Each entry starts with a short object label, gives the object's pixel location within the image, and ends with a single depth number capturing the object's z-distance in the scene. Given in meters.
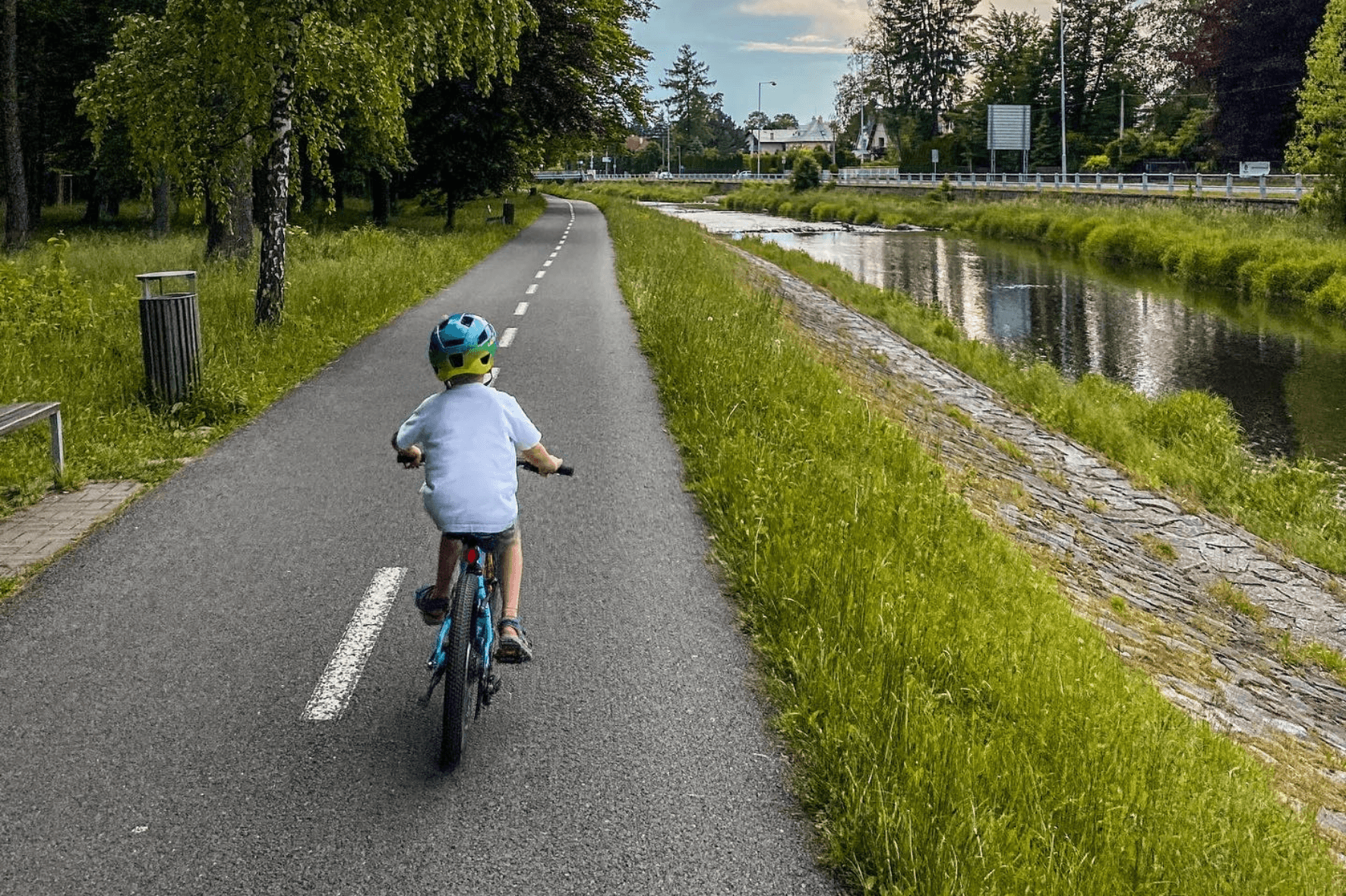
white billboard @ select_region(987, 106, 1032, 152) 78.00
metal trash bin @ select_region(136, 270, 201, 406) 9.38
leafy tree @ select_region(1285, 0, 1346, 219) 32.88
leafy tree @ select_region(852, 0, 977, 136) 105.81
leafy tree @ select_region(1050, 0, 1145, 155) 86.19
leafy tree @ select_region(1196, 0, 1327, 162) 51.56
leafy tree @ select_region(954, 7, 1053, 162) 85.19
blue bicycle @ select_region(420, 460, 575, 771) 3.89
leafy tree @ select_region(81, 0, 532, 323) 12.44
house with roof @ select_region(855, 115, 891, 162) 123.06
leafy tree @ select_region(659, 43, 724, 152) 164.25
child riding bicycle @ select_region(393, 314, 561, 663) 4.15
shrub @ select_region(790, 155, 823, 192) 80.12
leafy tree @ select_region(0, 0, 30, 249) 22.14
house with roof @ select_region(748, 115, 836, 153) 162.62
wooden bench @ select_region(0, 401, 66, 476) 7.25
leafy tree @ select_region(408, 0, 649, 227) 32.62
